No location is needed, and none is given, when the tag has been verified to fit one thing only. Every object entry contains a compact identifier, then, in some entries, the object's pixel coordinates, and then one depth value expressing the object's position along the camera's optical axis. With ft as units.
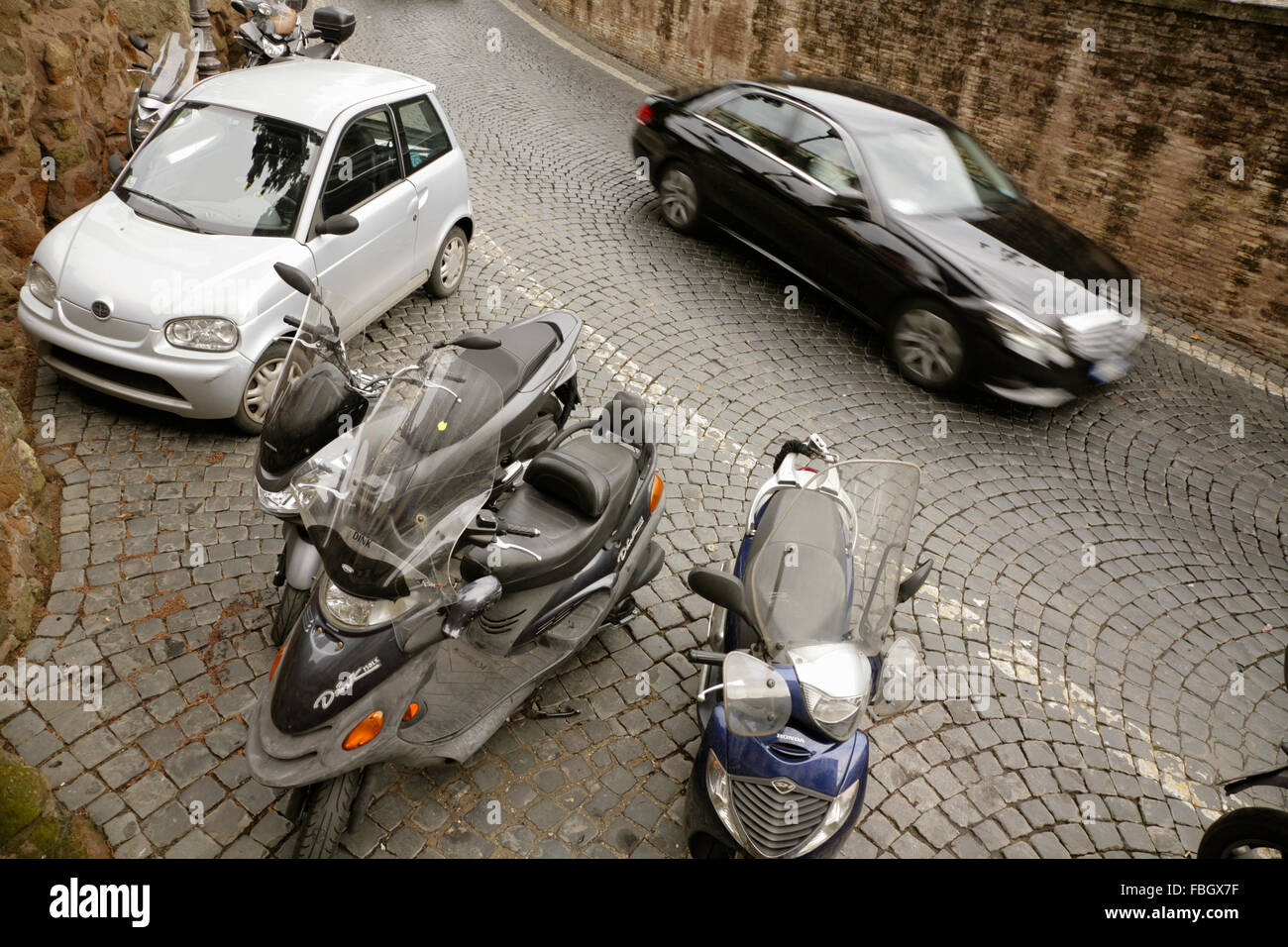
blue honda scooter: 10.53
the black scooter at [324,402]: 13.33
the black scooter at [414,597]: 10.50
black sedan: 22.57
